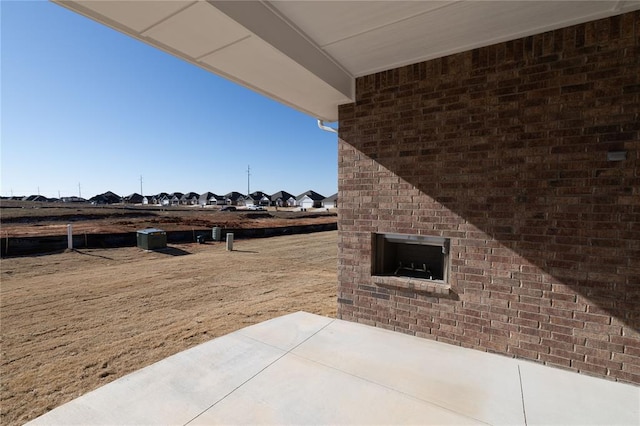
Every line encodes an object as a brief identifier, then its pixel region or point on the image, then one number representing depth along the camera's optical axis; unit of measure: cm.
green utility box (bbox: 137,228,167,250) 1345
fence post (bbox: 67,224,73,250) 1296
